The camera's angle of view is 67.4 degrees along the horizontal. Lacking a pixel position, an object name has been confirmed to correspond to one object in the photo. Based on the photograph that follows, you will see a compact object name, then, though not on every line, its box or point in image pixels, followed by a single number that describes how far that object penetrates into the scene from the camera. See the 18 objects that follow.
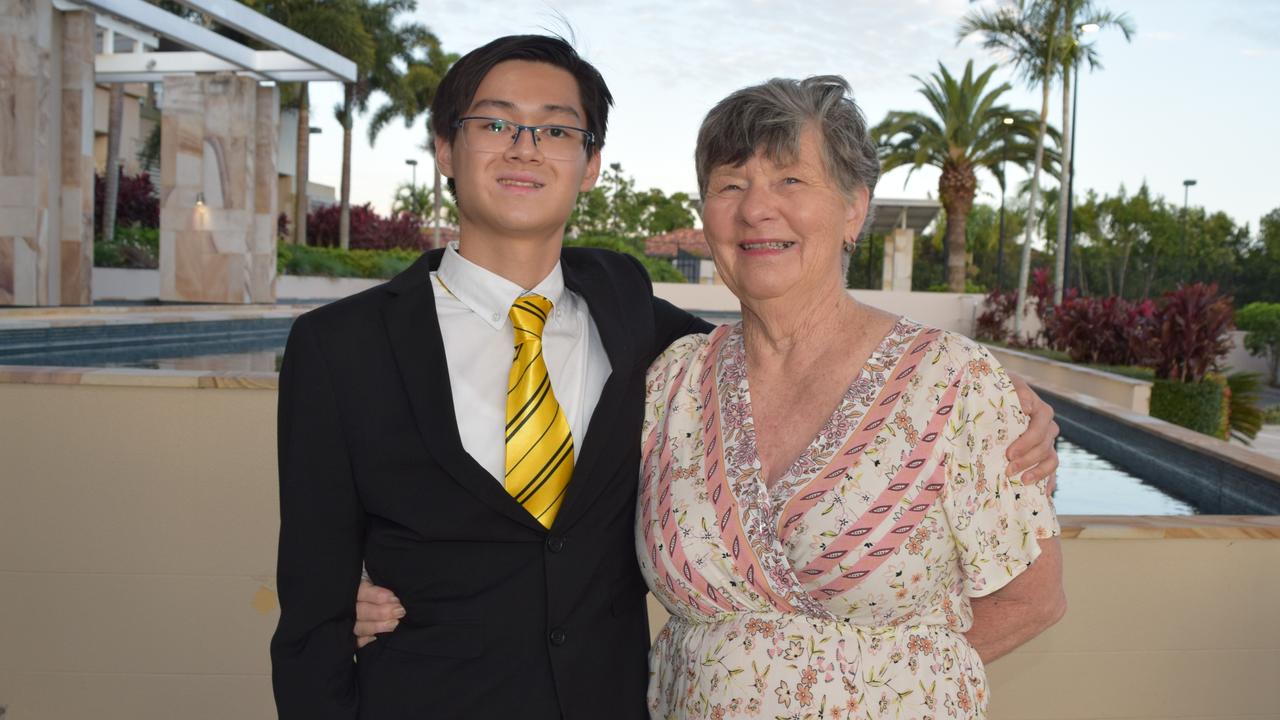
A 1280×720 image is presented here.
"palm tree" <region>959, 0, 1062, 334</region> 18.88
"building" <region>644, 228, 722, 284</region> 34.16
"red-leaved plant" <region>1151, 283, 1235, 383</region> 9.62
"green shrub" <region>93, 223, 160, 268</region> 20.31
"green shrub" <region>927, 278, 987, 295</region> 31.87
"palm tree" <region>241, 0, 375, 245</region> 29.14
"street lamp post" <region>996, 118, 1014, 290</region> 25.67
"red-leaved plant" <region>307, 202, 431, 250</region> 33.75
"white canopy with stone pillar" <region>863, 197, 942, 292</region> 28.72
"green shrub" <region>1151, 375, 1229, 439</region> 8.77
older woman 1.62
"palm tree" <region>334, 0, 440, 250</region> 35.66
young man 1.62
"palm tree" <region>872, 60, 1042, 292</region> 25.72
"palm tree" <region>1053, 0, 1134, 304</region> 18.47
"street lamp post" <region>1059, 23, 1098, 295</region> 18.44
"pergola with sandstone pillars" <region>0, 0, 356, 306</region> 13.55
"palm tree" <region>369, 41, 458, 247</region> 38.56
